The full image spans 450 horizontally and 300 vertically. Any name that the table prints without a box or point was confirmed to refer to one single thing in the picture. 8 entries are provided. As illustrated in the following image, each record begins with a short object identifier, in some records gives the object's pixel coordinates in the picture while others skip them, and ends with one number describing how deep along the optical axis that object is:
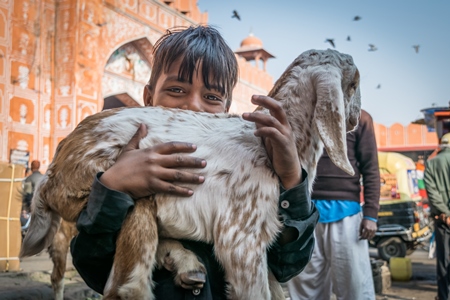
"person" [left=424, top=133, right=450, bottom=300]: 6.05
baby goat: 1.46
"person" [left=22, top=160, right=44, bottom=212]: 9.18
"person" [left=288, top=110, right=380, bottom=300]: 4.10
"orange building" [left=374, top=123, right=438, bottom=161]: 28.98
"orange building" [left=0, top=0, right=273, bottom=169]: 11.59
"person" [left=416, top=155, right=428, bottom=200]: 14.94
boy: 1.48
